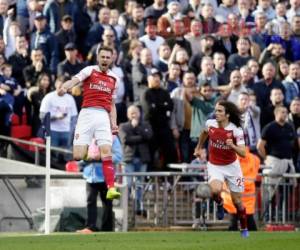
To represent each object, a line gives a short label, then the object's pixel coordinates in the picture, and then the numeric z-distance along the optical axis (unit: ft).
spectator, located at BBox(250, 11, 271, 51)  102.42
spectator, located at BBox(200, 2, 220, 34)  101.65
